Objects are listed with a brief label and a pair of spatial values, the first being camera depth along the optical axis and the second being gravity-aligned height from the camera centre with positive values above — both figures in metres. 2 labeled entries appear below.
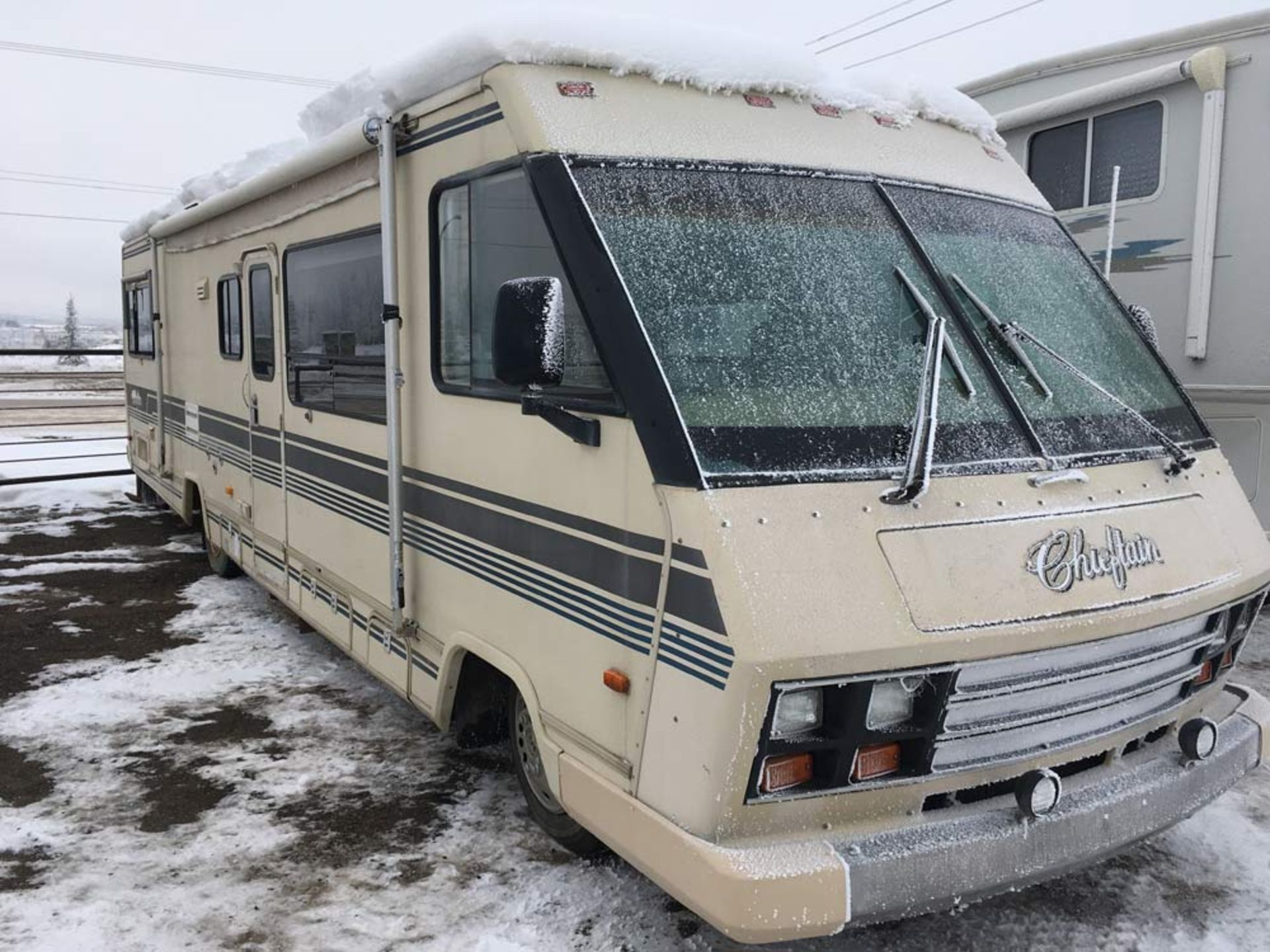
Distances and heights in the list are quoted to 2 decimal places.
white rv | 6.20 +0.95
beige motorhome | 2.70 -0.44
